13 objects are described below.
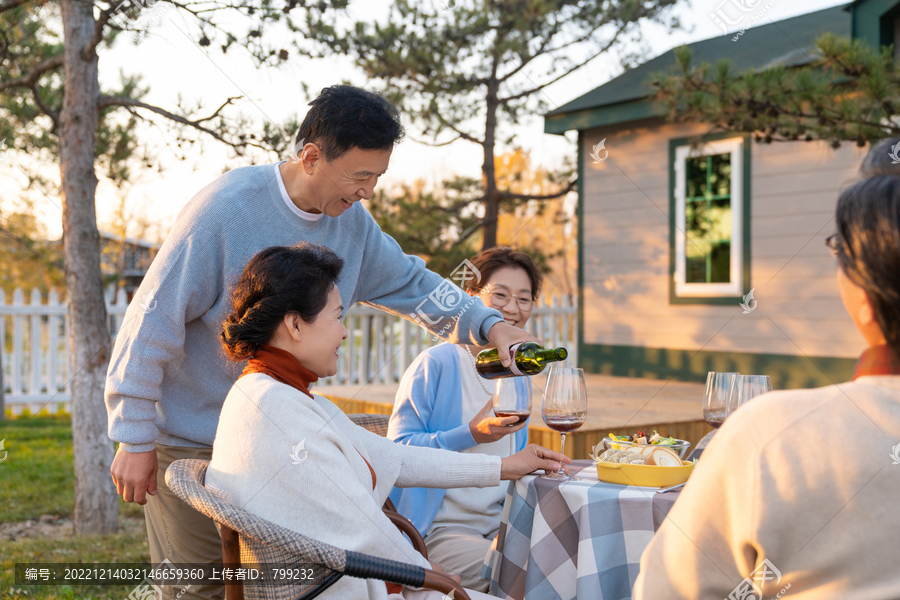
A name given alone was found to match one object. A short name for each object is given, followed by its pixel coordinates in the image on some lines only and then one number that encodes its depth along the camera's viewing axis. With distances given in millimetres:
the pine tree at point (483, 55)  8344
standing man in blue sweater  2023
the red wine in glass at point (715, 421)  2246
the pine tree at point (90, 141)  4449
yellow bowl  2057
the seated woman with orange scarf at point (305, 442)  1697
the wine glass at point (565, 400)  2076
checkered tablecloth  1937
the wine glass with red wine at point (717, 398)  2244
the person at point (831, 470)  975
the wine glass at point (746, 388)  2213
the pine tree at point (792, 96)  3691
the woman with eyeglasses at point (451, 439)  2580
